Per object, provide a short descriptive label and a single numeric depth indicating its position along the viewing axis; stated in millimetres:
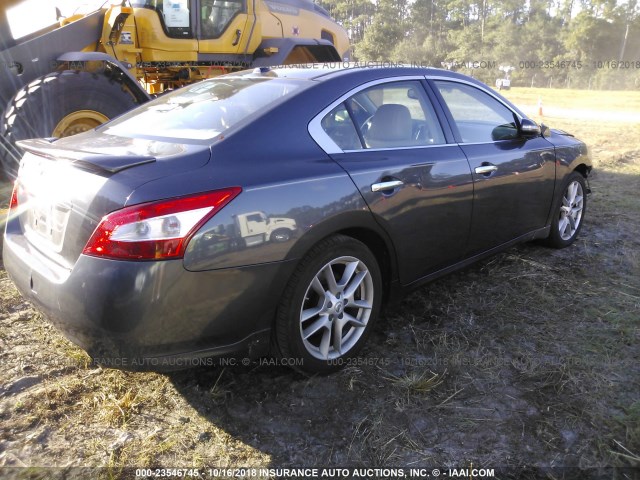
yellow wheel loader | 5309
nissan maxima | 2008
